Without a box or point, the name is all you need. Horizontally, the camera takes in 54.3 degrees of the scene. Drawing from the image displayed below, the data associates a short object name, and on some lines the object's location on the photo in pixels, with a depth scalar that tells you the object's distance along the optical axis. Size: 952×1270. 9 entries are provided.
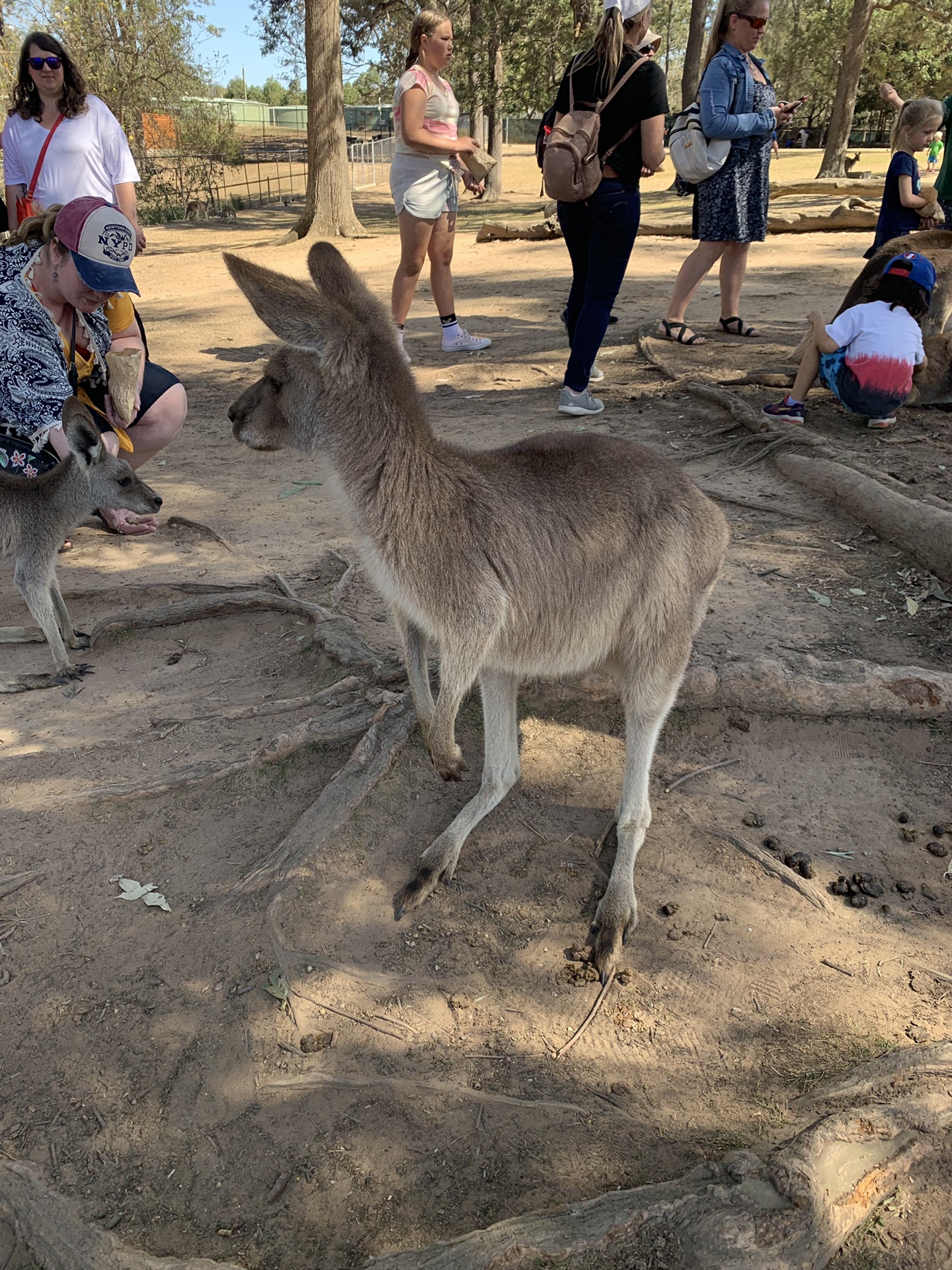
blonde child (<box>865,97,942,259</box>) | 6.02
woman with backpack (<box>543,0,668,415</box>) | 4.67
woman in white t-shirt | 4.26
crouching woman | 3.35
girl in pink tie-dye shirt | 5.70
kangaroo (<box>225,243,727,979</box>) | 2.17
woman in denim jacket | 5.68
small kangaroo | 3.50
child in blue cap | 4.79
